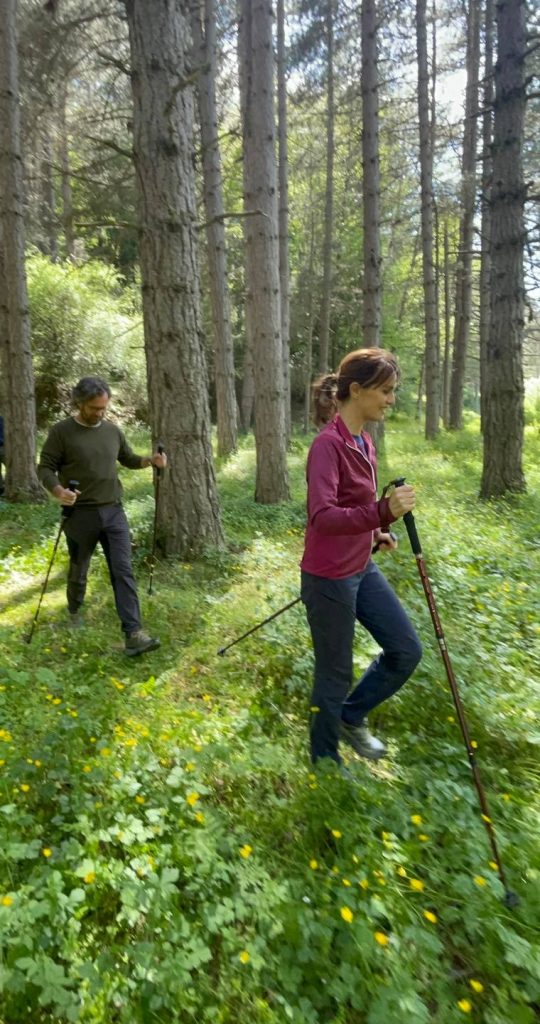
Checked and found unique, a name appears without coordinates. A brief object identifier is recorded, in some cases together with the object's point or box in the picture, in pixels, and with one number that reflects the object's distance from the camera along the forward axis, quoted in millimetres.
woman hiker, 2871
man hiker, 4793
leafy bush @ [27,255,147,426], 16547
